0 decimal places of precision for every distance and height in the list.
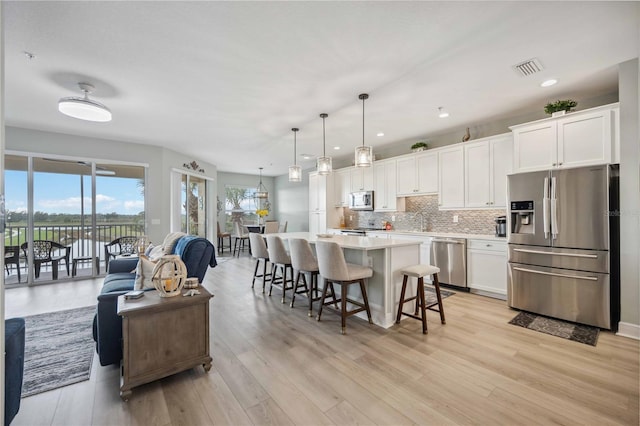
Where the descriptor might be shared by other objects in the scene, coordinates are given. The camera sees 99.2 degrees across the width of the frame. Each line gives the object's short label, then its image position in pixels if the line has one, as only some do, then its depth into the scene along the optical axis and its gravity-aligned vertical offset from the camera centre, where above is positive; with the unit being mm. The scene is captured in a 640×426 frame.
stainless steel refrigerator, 2850 -374
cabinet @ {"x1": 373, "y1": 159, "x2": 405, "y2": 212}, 5570 +521
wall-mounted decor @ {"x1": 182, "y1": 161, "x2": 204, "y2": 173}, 6648 +1210
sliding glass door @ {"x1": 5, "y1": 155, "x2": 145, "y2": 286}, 4664 +37
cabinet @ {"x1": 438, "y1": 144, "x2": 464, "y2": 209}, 4508 +590
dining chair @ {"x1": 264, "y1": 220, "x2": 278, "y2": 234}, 8109 -410
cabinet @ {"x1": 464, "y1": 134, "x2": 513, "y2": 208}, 3998 +634
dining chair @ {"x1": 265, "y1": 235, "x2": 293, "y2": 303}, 3772 -556
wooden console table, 1849 -888
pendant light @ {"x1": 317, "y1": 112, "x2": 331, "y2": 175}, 3910 +703
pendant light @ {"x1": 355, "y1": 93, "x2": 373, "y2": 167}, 3305 +707
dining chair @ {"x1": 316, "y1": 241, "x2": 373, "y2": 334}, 2838 -638
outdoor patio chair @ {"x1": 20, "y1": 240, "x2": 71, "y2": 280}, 4746 -686
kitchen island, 3027 -629
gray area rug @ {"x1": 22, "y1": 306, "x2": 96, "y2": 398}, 2062 -1232
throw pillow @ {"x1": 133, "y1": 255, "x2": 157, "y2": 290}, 2330 -521
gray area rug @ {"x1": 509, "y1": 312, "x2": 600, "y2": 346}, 2715 -1261
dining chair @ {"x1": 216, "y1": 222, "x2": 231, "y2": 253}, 8343 -679
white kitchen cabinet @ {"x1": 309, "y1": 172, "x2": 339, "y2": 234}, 6785 +224
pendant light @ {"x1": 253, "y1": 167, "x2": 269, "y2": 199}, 8742 +830
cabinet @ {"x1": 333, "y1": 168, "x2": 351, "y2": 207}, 6660 +662
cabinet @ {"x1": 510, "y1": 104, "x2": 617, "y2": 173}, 2889 +813
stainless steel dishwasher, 4199 -752
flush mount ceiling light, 2793 +1131
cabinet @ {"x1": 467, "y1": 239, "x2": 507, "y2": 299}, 3834 -799
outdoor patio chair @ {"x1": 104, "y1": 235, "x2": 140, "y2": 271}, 5352 -640
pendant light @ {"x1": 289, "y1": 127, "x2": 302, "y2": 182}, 4285 +632
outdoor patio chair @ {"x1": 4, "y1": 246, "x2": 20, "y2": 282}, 4582 -665
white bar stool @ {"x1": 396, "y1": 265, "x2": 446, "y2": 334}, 2863 -838
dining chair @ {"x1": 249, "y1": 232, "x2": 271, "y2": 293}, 4336 -549
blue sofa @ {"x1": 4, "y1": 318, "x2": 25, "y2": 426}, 1396 -808
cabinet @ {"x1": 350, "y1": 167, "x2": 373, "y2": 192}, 6088 +780
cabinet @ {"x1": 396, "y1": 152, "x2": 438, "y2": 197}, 4902 +718
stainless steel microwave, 5996 +280
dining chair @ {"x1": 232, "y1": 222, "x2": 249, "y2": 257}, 7969 -585
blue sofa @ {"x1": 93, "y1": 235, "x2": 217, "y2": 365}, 2090 -712
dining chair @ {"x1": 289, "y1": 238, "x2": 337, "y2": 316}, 3318 -563
